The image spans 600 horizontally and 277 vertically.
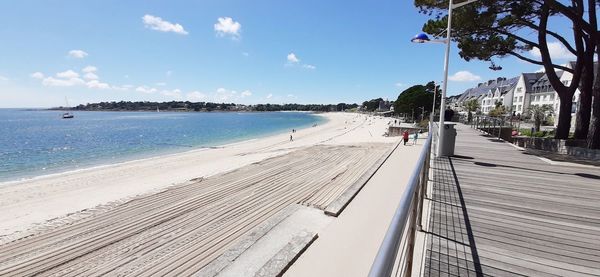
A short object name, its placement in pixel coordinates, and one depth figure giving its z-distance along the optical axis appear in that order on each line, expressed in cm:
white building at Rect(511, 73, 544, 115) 6288
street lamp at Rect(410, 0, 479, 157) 809
